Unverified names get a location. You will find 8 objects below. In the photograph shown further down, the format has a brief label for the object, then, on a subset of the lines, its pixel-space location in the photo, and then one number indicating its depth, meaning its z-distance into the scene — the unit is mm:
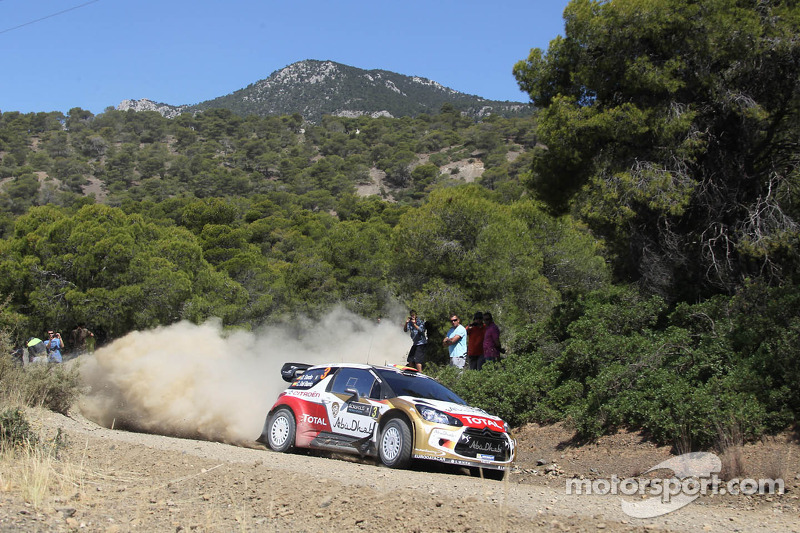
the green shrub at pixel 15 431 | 8500
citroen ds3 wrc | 9211
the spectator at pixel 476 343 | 15438
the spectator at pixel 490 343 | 15109
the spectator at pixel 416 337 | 16672
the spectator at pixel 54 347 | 18480
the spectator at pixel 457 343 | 15898
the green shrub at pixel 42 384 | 12516
